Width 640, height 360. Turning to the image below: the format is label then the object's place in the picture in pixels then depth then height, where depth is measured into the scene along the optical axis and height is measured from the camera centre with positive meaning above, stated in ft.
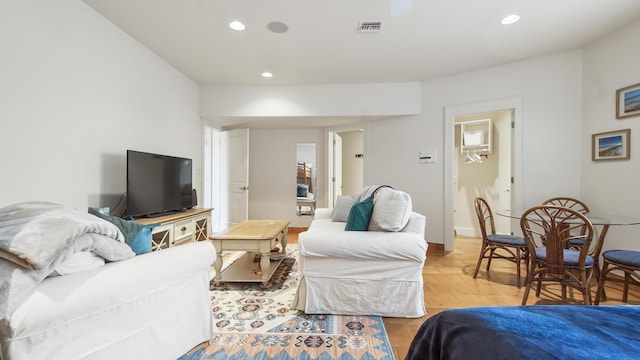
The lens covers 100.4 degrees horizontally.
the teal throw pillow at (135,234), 4.84 -1.06
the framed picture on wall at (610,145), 8.67 +1.18
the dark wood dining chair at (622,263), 6.27 -2.02
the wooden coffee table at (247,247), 8.09 -2.11
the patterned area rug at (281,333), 5.30 -3.47
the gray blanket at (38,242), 2.97 -0.82
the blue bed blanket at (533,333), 2.12 -1.36
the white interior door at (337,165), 17.29 +0.88
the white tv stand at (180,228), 8.67 -1.86
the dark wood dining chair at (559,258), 6.53 -2.01
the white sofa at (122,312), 3.12 -1.91
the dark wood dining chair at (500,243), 8.67 -2.13
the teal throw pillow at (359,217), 7.29 -1.08
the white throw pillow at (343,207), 10.54 -1.16
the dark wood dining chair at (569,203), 9.54 -0.88
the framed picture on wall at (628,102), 8.35 +2.52
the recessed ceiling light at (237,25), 8.27 +4.82
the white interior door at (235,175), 15.52 +0.16
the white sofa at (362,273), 6.40 -2.33
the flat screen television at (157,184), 8.54 -0.25
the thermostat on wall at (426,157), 13.15 +1.09
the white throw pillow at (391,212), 6.94 -0.90
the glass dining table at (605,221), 6.70 -1.10
